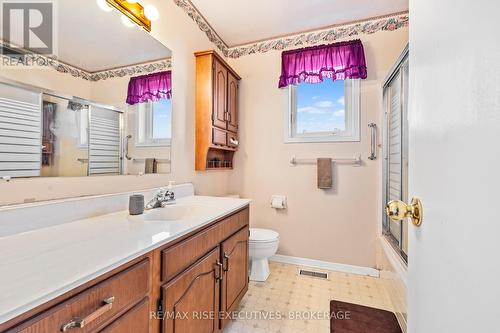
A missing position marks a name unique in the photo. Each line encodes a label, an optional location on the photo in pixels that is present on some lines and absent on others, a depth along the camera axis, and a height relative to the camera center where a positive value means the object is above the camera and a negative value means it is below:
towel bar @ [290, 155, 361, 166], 2.21 +0.07
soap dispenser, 1.50 -0.20
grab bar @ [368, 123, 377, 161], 2.14 +0.26
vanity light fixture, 1.30 +0.95
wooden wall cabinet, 1.99 +0.54
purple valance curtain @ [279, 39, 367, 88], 2.15 +1.06
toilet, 1.97 -0.76
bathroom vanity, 0.50 -0.32
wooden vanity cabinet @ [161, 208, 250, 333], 0.87 -0.55
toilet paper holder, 2.42 -0.39
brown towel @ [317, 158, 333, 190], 2.23 -0.07
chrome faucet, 1.38 -0.22
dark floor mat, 1.46 -1.06
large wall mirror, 0.88 +0.32
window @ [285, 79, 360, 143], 2.26 +0.59
